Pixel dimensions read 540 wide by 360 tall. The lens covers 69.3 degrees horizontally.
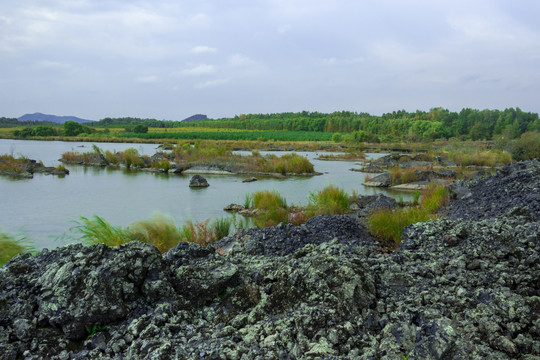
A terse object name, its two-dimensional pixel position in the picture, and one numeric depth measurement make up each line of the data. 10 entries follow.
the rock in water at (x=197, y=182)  15.90
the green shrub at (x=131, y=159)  23.55
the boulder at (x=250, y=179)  18.04
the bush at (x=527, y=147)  24.58
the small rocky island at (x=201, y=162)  21.64
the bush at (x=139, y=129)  86.25
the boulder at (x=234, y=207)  10.96
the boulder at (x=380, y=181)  16.86
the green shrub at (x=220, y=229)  7.29
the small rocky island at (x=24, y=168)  18.50
